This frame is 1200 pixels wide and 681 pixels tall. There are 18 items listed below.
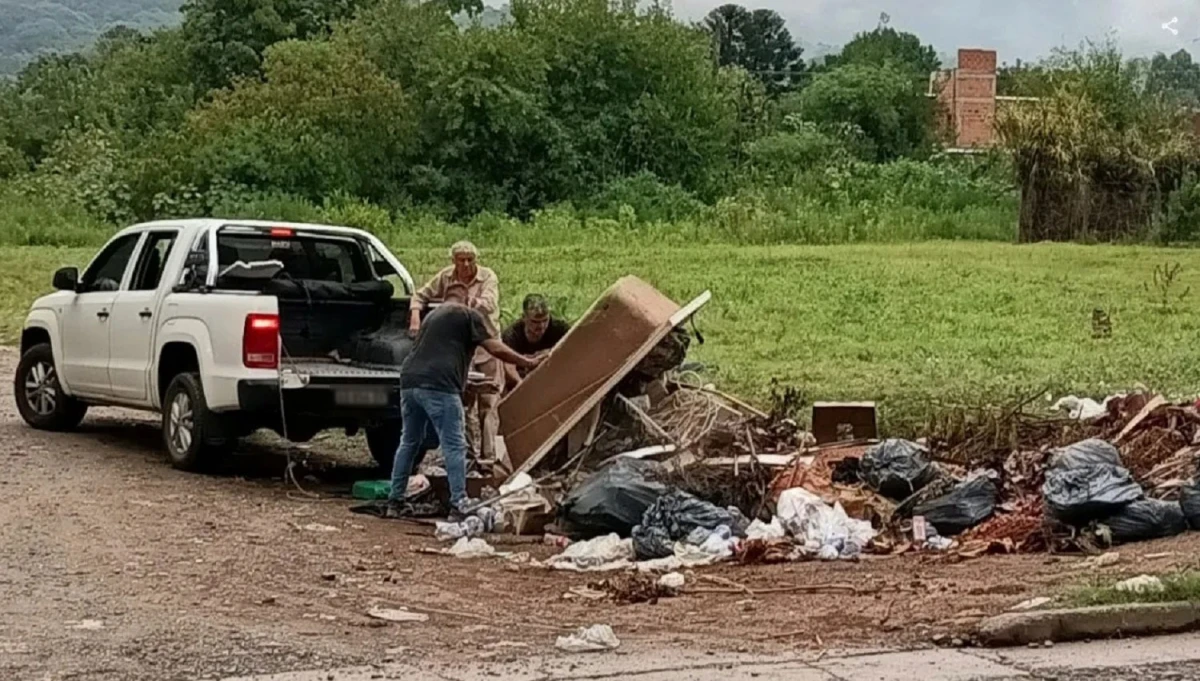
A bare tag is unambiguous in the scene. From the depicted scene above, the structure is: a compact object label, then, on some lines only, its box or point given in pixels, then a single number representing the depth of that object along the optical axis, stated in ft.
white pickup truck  40.68
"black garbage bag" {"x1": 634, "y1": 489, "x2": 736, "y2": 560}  34.04
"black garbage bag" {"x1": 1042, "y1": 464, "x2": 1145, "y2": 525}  34.06
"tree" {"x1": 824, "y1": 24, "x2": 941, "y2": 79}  248.32
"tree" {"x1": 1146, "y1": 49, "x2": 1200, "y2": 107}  155.84
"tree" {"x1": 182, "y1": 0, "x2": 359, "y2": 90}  191.62
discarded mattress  41.06
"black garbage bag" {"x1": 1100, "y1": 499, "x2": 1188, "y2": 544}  33.83
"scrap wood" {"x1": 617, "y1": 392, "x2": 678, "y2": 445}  40.65
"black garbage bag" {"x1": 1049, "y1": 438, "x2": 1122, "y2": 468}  35.29
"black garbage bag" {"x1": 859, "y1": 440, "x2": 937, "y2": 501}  36.91
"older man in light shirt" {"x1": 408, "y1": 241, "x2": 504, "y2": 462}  42.32
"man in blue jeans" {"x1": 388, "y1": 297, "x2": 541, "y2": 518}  38.37
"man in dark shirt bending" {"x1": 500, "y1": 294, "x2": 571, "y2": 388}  43.60
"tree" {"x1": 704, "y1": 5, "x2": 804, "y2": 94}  323.78
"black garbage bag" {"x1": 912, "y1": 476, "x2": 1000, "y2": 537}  35.47
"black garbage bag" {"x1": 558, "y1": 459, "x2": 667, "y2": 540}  35.60
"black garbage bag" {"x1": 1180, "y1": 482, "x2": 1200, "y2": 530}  34.14
